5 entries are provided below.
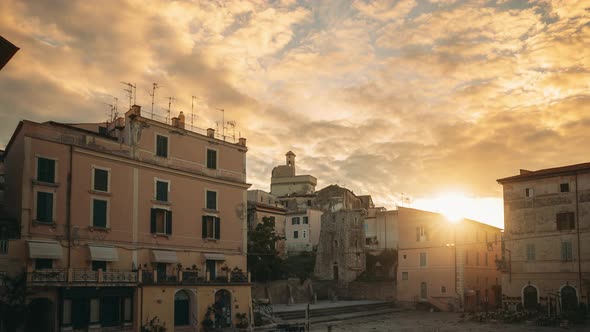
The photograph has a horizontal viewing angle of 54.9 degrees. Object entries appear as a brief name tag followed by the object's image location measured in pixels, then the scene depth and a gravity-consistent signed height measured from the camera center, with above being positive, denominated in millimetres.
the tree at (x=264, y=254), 54188 -1716
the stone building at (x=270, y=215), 70000 +2663
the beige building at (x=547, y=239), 44503 -300
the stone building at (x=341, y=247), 68375 -1342
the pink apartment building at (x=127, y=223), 32031 +881
